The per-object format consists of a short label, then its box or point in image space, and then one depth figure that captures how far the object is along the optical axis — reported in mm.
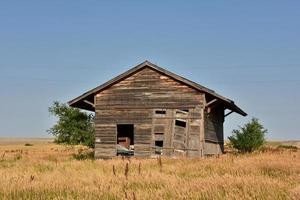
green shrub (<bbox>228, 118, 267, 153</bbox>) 39562
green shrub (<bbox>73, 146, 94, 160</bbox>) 29400
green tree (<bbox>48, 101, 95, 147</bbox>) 41688
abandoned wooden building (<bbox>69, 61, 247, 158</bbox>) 25578
